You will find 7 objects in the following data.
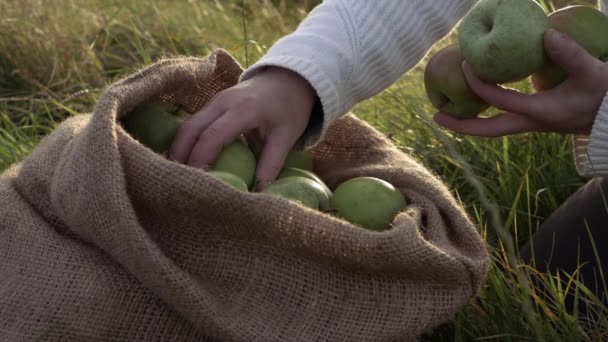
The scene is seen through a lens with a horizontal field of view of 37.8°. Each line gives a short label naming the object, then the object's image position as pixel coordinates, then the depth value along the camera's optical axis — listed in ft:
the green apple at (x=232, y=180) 5.19
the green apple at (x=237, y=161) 5.58
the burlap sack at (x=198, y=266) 4.72
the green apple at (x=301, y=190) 5.33
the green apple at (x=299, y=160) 6.17
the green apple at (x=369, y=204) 5.48
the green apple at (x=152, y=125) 5.85
